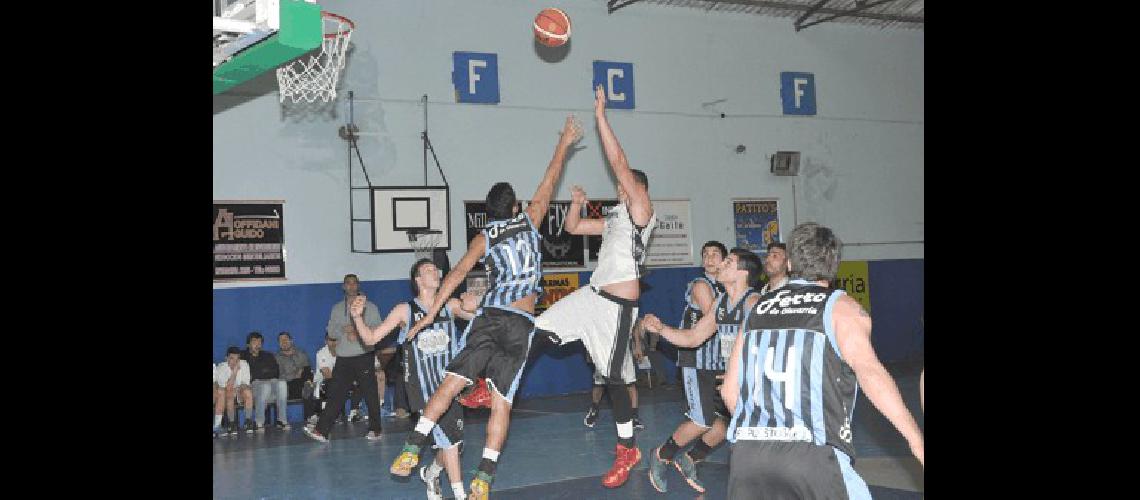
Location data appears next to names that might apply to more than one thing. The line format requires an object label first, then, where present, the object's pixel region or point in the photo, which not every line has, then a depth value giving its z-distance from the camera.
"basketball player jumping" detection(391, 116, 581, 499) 6.84
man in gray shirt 11.96
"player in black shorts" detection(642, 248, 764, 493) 7.63
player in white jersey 7.53
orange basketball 9.43
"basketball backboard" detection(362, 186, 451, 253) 14.55
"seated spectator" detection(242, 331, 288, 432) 12.92
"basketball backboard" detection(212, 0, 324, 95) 5.78
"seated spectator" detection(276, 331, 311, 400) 13.37
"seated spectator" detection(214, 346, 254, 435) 12.68
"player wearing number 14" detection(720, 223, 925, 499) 3.88
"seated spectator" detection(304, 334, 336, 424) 13.20
